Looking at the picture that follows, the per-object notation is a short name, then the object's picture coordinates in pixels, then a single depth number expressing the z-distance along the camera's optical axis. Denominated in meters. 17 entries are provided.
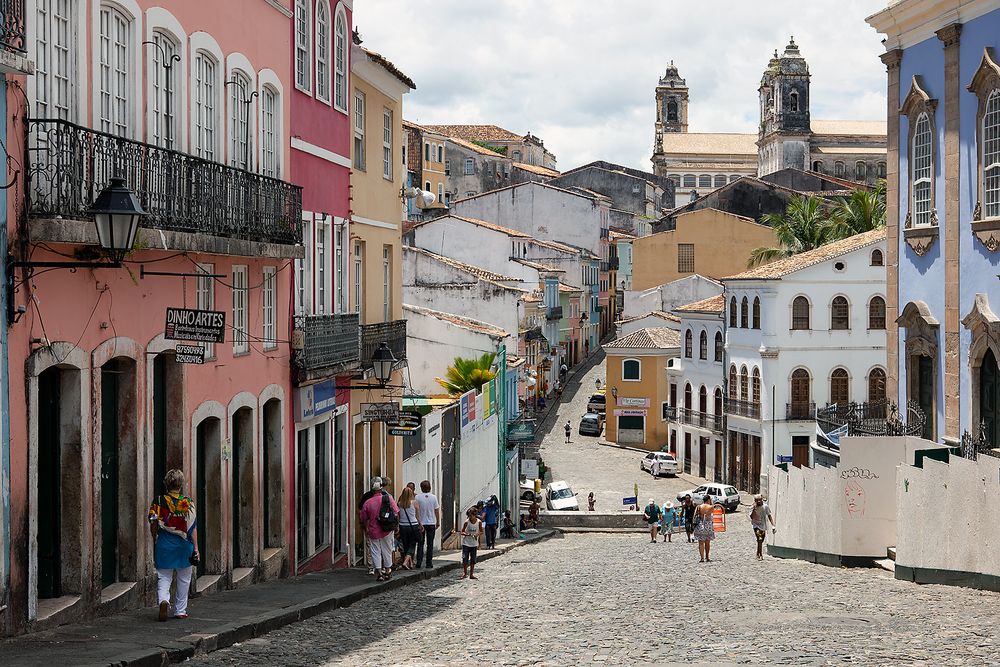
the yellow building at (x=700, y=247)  75.81
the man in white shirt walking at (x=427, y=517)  20.84
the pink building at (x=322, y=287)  19.42
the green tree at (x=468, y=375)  35.72
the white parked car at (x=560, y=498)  46.44
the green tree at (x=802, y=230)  65.81
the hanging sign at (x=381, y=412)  21.75
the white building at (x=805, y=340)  51.84
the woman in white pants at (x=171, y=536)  12.16
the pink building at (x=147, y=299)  11.30
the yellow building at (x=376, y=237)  22.77
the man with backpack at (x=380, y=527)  18.38
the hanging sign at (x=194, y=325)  13.28
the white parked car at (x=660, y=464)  58.03
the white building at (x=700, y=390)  57.62
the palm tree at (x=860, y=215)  61.84
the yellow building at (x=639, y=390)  66.00
